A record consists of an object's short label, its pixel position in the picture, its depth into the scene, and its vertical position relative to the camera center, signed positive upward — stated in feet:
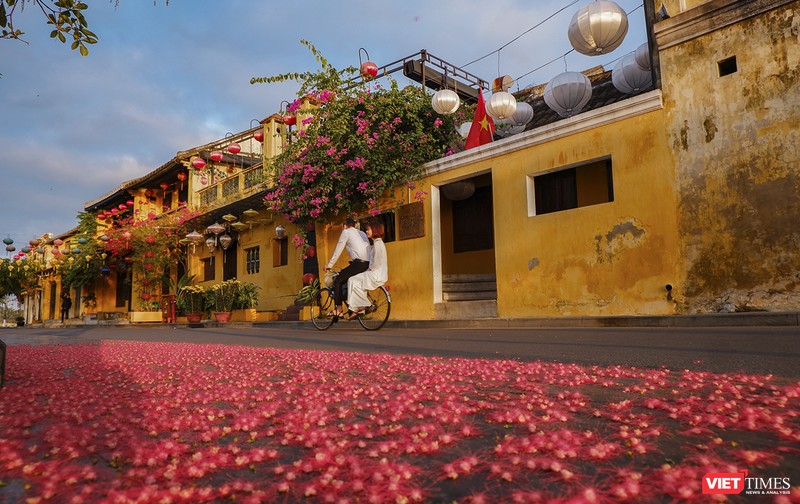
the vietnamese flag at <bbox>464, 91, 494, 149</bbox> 38.27 +12.09
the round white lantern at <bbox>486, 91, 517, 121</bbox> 32.78 +11.80
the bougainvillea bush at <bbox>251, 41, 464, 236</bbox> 37.88 +11.18
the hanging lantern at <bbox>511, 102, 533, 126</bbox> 38.63 +13.24
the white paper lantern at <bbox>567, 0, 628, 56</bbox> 26.27 +13.35
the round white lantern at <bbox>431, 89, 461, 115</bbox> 35.53 +13.11
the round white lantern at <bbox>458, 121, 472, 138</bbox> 40.52 +12.76
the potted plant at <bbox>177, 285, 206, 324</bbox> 56.75 +0.37
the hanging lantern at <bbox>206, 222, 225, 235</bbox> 60.08 +8.39
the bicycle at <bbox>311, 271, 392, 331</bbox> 30.45 -1.02
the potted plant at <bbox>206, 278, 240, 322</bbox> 53.57 +0.49
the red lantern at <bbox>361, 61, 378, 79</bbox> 41.71 +18.41
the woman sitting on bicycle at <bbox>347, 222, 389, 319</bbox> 29.58 +0.99
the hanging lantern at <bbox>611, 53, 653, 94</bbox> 31.65 +13.04
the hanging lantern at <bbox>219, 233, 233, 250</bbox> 60.44 +7.05
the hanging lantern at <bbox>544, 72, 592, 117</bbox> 32.24 +12.38
